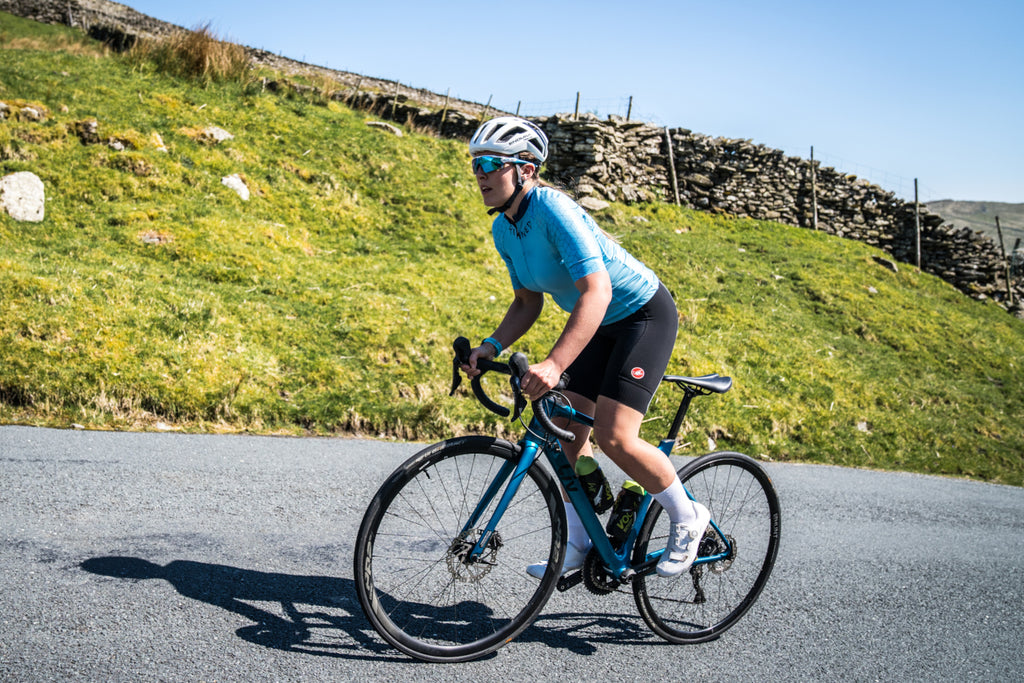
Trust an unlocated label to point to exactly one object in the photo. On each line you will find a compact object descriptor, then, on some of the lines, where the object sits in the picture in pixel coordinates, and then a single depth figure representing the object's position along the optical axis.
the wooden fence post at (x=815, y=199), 22.81
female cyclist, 2.85
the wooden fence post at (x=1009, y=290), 22.42
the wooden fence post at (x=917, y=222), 22.97
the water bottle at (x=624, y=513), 3.24
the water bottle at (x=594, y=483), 3.13
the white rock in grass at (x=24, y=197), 8.99
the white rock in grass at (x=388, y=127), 17.22
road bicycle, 2.88
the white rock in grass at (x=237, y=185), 11.77
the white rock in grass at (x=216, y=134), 12.89
